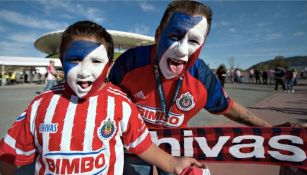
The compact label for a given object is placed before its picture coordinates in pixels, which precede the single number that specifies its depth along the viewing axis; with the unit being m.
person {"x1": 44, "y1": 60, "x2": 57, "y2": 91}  9.88
